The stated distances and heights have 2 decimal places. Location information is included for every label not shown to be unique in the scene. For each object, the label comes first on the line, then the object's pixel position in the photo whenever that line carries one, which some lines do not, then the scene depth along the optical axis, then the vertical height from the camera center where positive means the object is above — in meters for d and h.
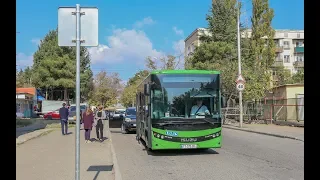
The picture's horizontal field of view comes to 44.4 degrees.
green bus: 12.81 -0.37
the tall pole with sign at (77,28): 6.46 +1.17
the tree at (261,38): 54.59 +8.47
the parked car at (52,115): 49.18 -2.18
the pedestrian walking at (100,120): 19.22 -1.11
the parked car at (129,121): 25.05 -1.49
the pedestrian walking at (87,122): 18.40 -1.14
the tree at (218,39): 51.62 +8.33
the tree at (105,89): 89.69 +2.03
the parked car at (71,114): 39.44 -1.71
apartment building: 87.19 +12.20
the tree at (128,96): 85.00 +0.39
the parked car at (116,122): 29.89 -1.86
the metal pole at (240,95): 28.15 +0.16
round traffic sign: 27.14 +0.82
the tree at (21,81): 79.62 +3.40
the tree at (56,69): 67.19 +5.07
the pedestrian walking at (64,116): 23.03 -1.07
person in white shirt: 13.00 -0.37
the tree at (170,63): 59.66 +5.35
